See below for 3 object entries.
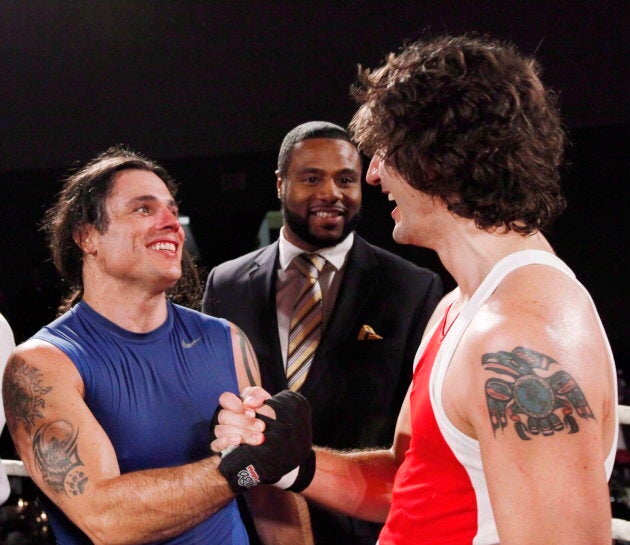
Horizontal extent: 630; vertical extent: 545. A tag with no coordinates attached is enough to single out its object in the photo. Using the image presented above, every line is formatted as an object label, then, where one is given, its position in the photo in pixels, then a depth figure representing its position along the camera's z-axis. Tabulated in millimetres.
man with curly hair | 828
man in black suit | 2080
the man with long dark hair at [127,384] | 1337
